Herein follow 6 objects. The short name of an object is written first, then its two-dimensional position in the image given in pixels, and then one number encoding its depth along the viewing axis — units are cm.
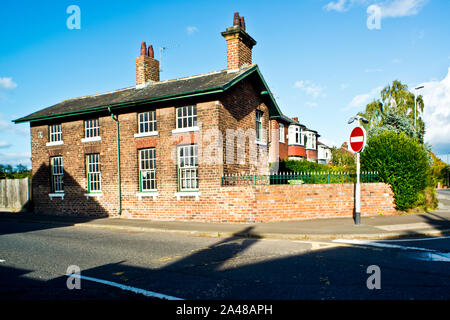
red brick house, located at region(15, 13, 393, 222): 1255
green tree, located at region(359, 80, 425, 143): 3344
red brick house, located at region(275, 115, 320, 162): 3114
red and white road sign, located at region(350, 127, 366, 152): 1022
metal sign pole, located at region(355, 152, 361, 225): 1045
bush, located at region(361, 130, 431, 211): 1311
